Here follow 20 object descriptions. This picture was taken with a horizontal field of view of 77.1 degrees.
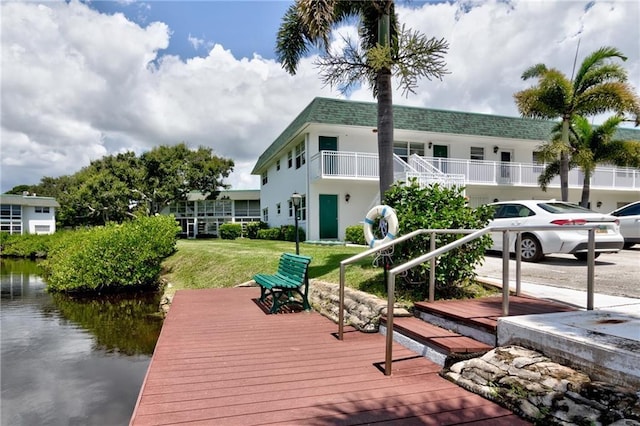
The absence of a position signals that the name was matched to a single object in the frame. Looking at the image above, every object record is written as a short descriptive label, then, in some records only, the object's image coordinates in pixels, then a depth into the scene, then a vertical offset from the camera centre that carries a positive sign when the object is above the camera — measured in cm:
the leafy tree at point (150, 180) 3281 +233
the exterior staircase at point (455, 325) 411 -140
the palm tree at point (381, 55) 867 +343
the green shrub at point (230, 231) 3192 -185
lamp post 1104 +21
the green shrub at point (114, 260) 1430 -189
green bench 684 -132
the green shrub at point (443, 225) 605 -28
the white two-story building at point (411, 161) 1816 +221
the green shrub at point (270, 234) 2323 -159
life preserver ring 617 -24
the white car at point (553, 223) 835 -41
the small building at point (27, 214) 4434 -66
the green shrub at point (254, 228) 2838 -145
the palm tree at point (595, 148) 1805 +271
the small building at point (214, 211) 4153 -33
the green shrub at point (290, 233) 1986 -132
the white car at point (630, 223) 1155 -47
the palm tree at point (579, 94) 1681 +488
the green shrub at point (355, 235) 1624 -112
